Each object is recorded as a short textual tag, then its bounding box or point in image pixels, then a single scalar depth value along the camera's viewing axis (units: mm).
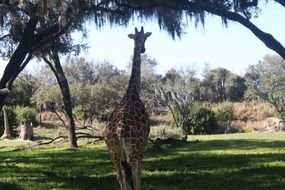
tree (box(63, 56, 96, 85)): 58625
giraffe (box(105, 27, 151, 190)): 6695
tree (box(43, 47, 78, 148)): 18719
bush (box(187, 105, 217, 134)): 34125
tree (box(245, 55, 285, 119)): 48031
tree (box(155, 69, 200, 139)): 36206
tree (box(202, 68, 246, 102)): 60469
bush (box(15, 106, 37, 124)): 35344
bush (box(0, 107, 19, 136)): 33062
